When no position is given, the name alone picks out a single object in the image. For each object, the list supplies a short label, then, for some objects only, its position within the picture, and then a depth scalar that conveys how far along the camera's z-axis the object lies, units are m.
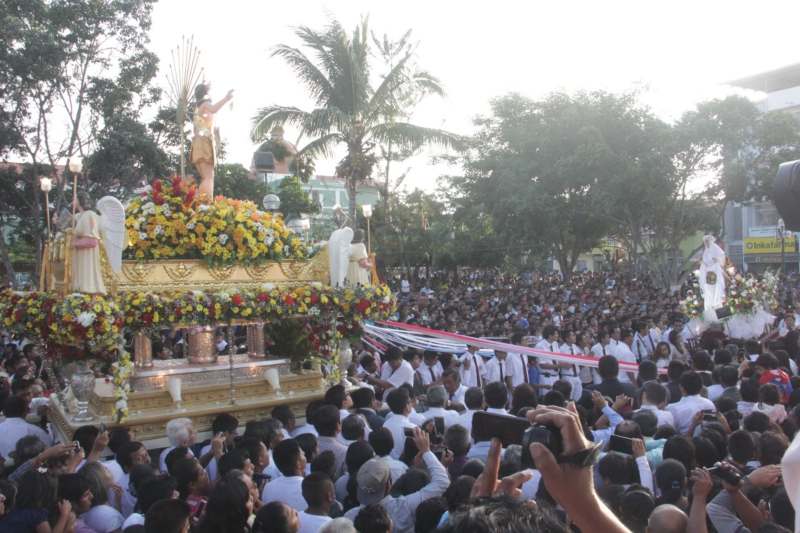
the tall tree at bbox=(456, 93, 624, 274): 24.75
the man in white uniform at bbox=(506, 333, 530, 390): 11.38
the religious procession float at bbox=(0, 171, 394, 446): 8.32
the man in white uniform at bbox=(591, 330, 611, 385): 12.33
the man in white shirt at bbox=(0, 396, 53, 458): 7.01
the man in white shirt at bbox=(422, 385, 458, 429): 7.13
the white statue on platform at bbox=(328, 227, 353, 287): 10.14
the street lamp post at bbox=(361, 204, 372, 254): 10.90
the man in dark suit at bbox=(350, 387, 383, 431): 7.62
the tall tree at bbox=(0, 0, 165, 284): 18.27
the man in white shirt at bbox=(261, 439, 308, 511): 4.84
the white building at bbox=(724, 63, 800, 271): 40.22
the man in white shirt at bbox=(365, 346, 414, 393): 10.37
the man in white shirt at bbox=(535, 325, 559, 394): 11.91
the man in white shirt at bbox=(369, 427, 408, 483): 5.32
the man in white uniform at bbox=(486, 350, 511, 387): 11.38
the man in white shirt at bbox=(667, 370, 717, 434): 6.70
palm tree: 20.22
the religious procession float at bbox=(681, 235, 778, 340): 14.52
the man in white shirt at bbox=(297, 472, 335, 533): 4.27
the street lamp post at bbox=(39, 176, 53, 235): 9.36
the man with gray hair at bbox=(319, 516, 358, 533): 3.49
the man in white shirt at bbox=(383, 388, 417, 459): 6.57
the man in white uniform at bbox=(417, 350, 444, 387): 11.29
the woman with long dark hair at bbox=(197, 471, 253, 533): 3.67
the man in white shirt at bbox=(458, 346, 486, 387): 11.42
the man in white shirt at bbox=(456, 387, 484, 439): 6.86
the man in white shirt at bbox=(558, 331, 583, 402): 10.90
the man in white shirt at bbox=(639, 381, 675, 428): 6.60
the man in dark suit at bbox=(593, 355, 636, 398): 7.84
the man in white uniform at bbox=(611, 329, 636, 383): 11.84
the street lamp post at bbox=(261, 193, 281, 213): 14.52
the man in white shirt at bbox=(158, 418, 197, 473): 6.27
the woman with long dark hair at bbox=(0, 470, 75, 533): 4.00
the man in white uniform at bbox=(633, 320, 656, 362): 13.63
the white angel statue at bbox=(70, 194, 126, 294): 8.22
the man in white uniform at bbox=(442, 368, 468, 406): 9.08
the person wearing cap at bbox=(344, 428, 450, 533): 4.56
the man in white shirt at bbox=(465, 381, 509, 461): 6.61
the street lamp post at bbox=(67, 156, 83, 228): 8.09
